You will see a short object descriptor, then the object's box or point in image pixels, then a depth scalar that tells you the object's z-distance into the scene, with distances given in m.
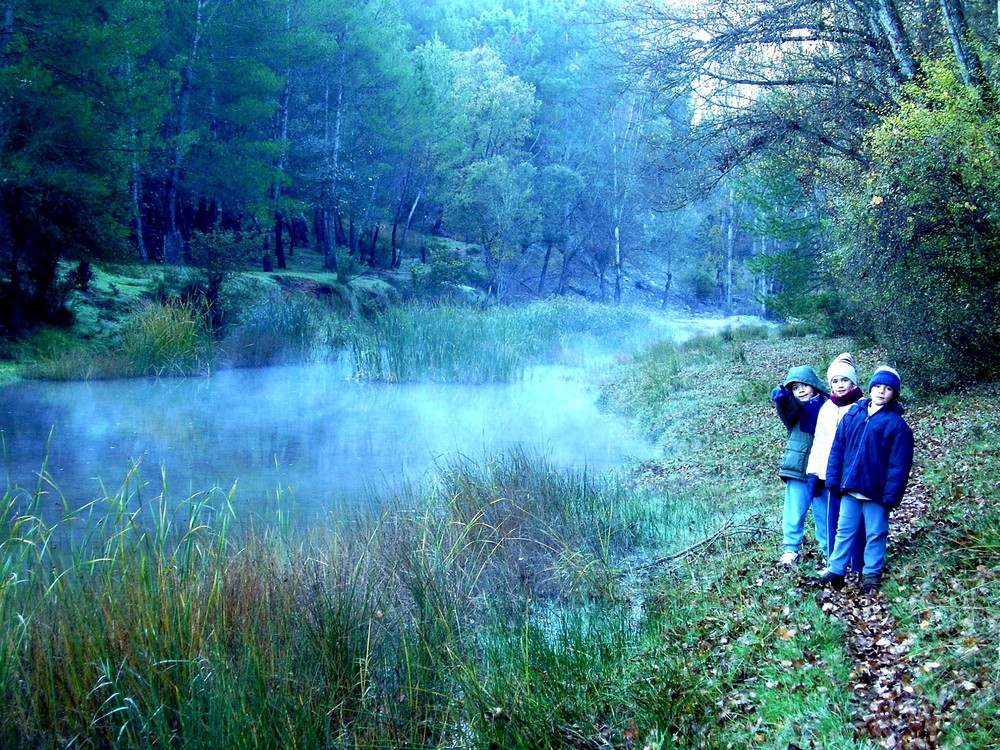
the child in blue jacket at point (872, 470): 4.75
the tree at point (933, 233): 8.20
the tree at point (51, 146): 15.79
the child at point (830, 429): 5.30
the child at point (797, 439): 5.61
